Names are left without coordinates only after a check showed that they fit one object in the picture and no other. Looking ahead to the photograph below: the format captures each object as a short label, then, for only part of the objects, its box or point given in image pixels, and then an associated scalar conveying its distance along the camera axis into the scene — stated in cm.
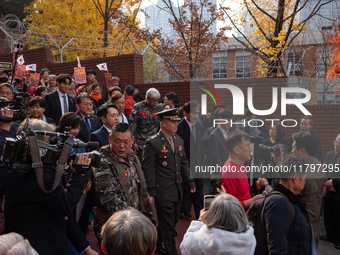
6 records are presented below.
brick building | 1704
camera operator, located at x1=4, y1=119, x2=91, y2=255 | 243
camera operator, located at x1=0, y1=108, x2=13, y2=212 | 411
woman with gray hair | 222
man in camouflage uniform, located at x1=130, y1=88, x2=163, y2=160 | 671
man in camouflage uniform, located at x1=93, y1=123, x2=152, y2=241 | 320
